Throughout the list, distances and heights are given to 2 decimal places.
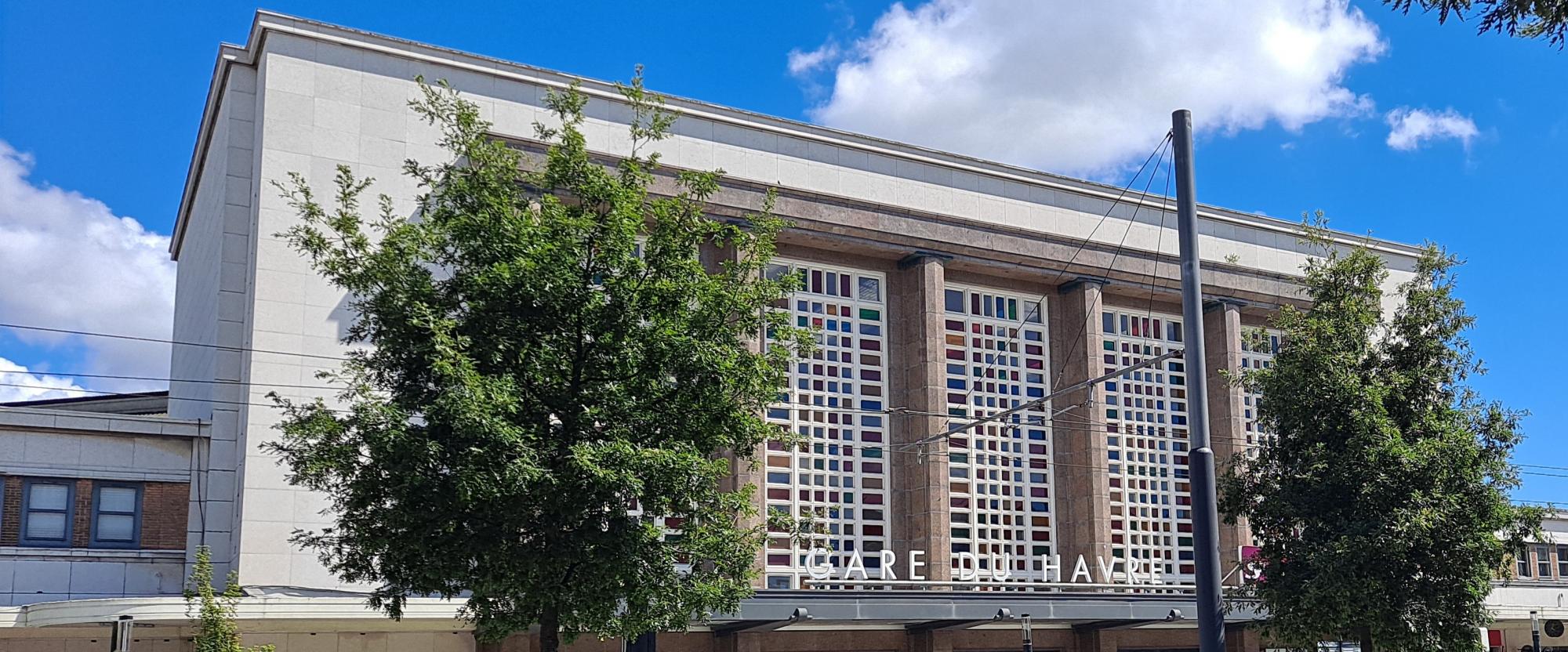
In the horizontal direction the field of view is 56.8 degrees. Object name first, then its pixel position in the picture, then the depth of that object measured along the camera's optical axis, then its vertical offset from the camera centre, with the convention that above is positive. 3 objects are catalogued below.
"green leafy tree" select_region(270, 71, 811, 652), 17.38 +2.57
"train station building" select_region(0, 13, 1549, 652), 29.56 +5.53
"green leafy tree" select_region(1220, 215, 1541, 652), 22.25 +2.16
